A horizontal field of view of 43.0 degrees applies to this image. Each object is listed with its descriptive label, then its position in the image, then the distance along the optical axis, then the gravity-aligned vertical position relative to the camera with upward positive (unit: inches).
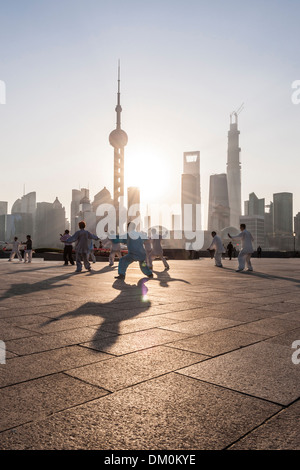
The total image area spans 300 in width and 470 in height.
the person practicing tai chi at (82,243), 581.6 -4.3
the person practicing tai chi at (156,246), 635.5 -9.4
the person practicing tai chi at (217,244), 751.7 -6.7
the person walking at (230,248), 1394.4 -27.3
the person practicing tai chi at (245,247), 624.7 -10.3
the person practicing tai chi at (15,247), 1063.0 -20.1
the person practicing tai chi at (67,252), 810.2 -25.3
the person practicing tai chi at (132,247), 428.8 -7.5
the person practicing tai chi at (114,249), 736.9 -16.9
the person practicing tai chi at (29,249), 943.7 -22.5
